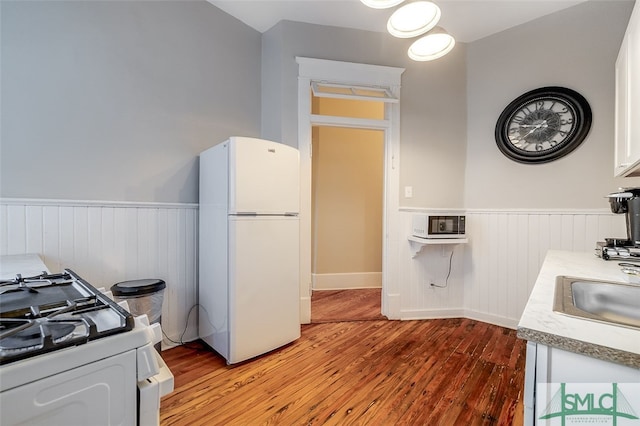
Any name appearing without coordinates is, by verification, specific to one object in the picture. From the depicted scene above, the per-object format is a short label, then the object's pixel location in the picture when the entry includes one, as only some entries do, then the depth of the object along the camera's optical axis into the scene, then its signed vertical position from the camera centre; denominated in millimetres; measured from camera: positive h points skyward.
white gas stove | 505 -298
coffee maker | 1607 -79
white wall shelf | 2688 -297
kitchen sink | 1077 -326
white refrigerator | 2004 -280
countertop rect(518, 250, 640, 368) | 586 -272
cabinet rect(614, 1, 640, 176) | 1330 +556
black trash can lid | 1800 -488
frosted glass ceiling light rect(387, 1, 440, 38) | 1480 +994
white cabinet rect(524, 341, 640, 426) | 584 -350
